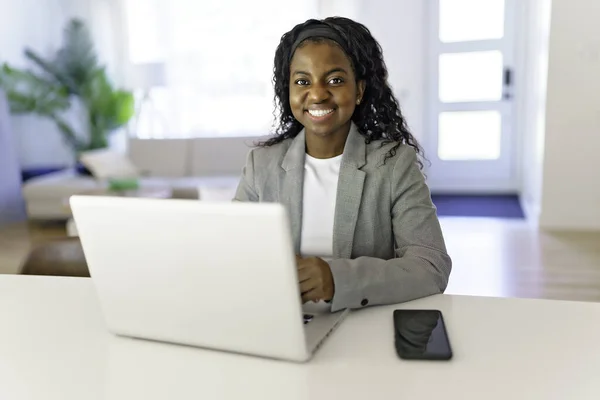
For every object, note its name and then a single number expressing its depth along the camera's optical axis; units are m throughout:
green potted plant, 6.09
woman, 1.33
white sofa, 5.15
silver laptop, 0.77
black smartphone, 0.86
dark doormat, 5.25
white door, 5.98
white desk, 0.78
